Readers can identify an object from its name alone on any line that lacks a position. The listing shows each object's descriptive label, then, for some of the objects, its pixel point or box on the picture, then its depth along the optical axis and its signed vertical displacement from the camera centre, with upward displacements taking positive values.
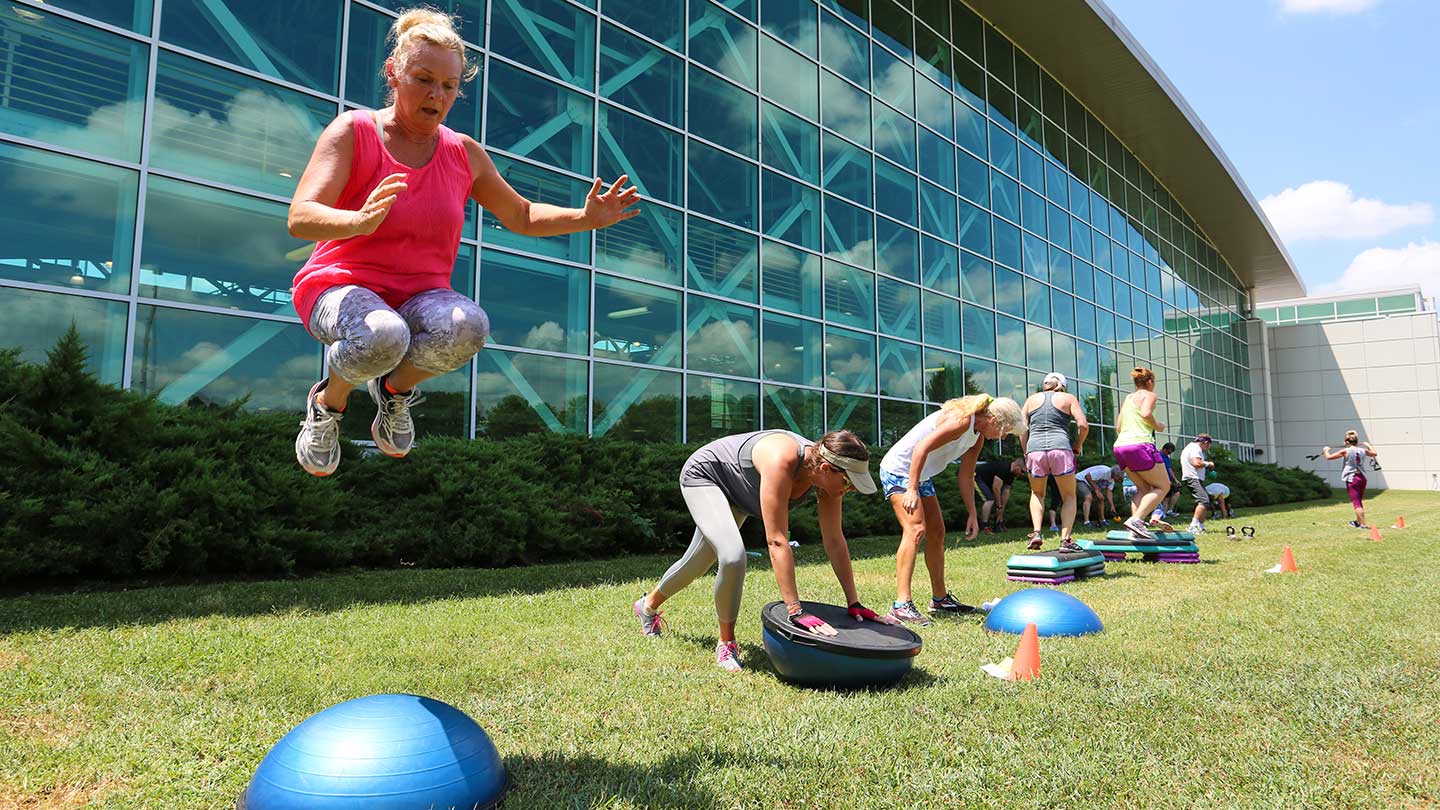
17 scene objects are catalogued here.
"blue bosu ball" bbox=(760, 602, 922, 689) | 4.56 -1.03
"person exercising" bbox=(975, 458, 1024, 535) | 16.84 -0.23
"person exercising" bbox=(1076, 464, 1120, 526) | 18.82 -0.24
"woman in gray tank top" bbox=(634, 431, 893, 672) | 4.86 -0.17
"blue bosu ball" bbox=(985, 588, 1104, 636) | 6.00 -1.05
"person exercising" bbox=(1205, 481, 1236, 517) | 21.06 -0.56
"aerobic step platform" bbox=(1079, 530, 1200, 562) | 10.93 -0.98
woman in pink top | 2.86 +0.83
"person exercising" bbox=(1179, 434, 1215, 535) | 16.52 +0.04
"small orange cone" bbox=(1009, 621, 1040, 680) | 4.79 -1.09
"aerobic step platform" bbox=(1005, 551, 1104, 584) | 9.00 -1.04
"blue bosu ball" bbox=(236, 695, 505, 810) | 2.68 -1.00
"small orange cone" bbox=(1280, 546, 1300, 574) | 9.74 -1.03
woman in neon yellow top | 10.52 +0.37
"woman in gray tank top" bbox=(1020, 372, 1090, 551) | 9.73 +0.37
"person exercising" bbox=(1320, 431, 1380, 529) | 16.19 +0.12
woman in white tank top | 6.52 +0.05
